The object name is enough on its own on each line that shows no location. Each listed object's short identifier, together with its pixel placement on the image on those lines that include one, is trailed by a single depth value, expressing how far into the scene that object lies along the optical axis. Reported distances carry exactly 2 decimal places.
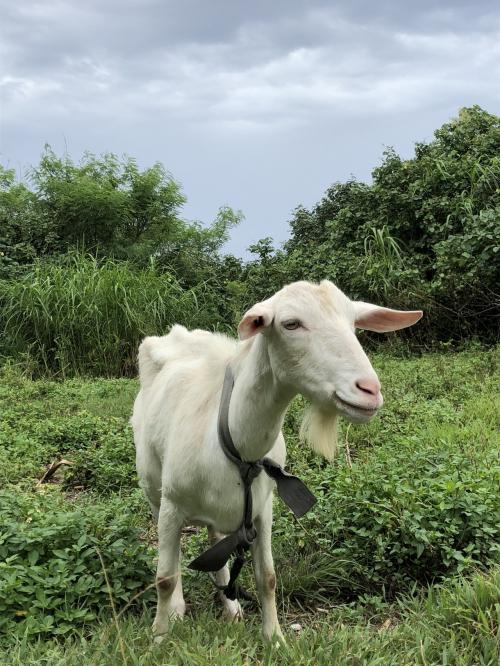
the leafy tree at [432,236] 8.48
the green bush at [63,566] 2.49
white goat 1.95
